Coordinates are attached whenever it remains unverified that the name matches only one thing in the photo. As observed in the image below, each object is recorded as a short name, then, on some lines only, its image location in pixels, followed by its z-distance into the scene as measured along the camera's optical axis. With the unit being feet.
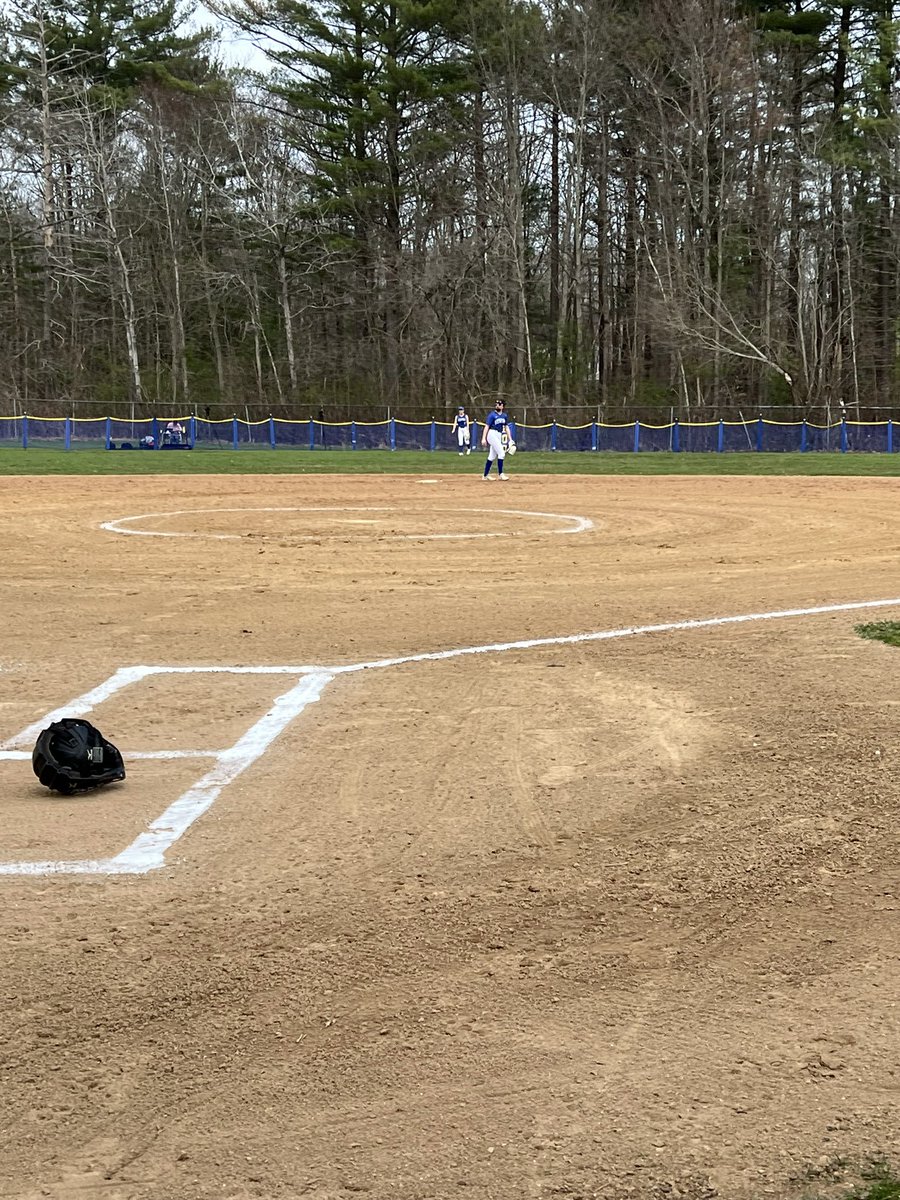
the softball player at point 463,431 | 136.26
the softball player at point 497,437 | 90.74
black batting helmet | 17.49
